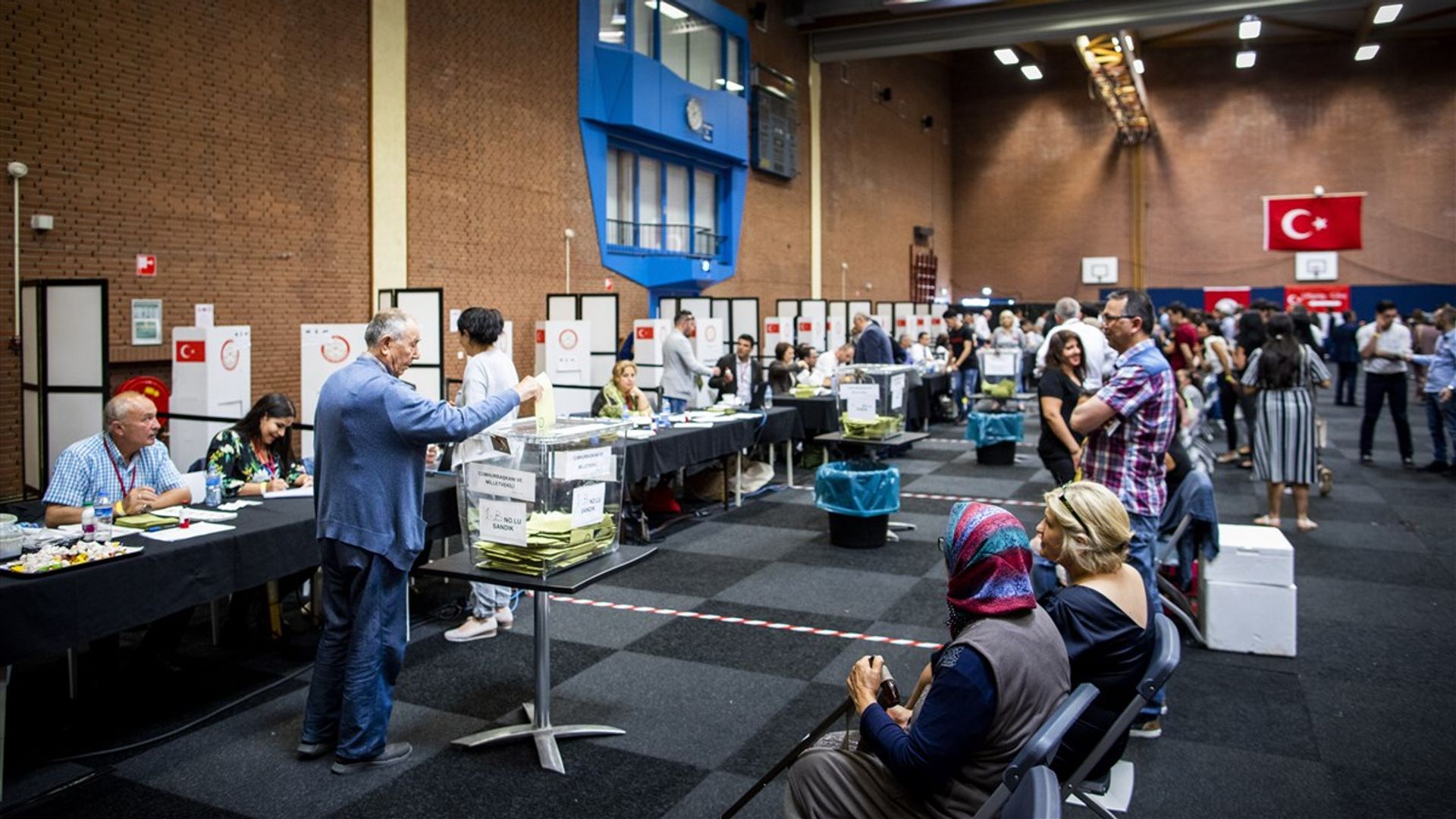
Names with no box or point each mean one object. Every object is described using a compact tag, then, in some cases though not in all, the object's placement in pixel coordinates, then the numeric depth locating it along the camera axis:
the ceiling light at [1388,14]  16.16
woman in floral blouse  4.55
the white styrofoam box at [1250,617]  4.42
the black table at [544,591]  3.13
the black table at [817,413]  9.47
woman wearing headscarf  1.90
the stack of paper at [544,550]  3.16
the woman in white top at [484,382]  4.35
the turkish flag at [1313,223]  21.97
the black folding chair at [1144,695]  2.29
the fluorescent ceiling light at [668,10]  14.21
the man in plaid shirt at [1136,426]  3.64
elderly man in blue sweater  3.20
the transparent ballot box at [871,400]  6.84
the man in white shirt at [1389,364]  9.09
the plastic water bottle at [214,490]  4.24
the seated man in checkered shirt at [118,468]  3.92
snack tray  3.06
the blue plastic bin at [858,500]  6.47
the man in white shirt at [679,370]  9.24
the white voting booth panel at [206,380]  6.89
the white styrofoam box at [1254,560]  4.34
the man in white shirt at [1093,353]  5.25
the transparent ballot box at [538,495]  3.15
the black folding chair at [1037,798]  1.54
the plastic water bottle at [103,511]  3.76
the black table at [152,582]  3.02
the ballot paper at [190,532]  3.65
